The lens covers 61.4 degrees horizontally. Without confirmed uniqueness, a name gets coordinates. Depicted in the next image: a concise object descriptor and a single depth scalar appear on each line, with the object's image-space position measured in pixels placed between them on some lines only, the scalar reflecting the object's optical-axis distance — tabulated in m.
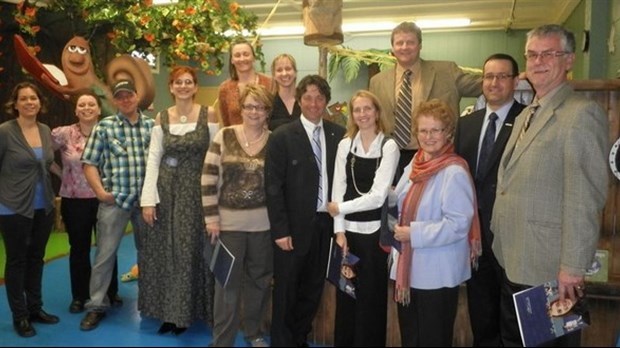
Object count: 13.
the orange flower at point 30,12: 4.41
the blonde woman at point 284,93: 2.92
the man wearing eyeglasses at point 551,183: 1.81
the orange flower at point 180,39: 4.18
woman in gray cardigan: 3.10
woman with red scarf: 2.14
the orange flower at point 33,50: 4.39
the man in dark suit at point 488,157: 2.44
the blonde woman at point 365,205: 2.45
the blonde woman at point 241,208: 2.72
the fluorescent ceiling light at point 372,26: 9.13
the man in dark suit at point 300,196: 2.61
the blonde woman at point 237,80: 3.13
